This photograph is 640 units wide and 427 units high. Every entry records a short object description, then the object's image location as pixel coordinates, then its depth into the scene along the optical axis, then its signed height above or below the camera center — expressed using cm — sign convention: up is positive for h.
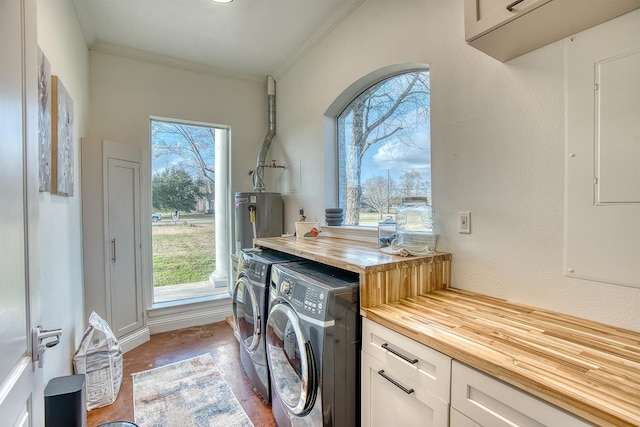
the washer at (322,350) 137 -65
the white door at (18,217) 70 -1
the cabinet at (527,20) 107 +70
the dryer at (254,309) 200 -69
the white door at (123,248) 278 -34
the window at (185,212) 340 +0
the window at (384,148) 212 +49
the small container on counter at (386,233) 193 -15
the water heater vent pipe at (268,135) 357 +91
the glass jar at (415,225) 179 -10
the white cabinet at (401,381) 105 -66
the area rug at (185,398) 189 -128
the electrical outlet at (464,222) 163 -7
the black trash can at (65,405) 152 -97
